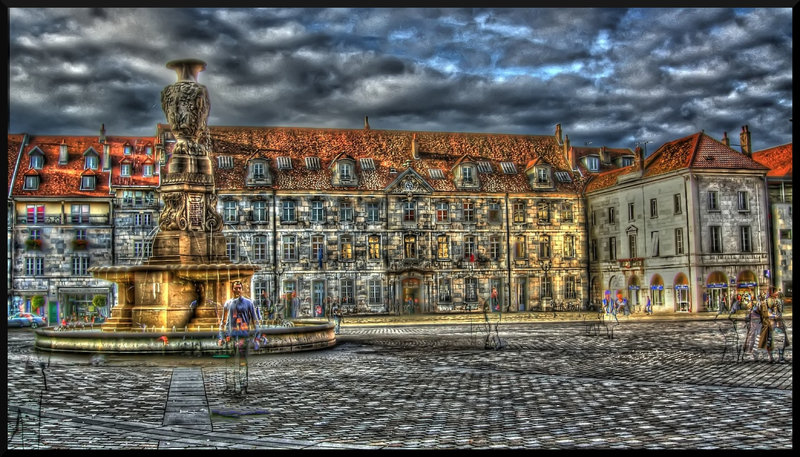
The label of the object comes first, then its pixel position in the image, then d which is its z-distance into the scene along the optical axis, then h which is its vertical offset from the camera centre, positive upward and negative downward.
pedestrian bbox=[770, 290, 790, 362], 17.02 -0.91
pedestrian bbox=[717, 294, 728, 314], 42.16 -1.58
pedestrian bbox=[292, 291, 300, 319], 48.53 -1.19
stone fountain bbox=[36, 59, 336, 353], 20.20 +0.45
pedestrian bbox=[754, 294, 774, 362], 16.31 -1.06
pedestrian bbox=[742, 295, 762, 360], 16.59 -0.89
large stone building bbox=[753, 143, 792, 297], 44.44 +2.42
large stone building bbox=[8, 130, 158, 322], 48.53 +3.38
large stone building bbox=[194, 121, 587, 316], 49.84 +3.66
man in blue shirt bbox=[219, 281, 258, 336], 12.08 -0.43
